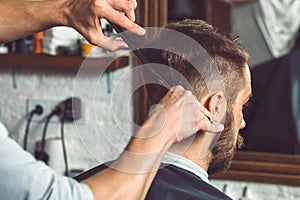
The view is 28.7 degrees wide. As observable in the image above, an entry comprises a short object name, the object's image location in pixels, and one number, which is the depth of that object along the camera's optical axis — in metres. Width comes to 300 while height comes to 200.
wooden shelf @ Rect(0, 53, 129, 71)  2.09
